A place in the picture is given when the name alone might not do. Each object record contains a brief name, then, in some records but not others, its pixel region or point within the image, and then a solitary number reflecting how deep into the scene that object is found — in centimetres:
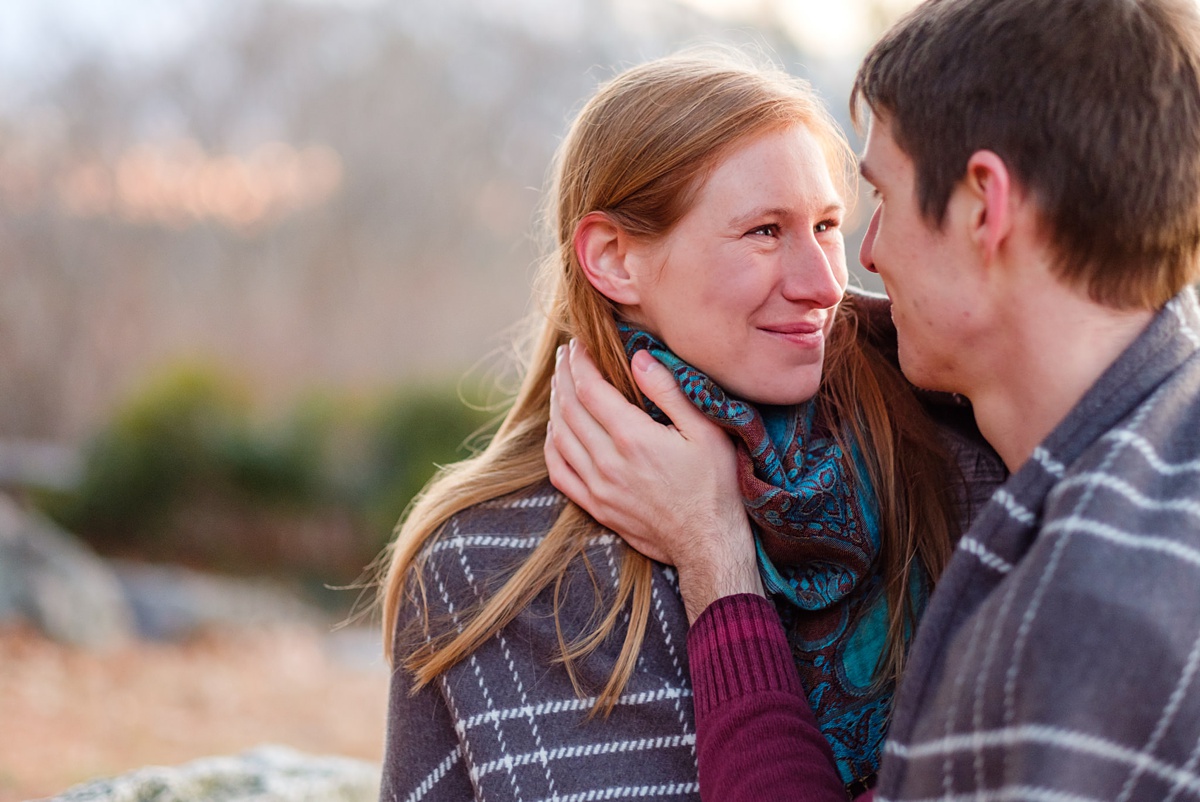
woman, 185
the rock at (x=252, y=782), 247
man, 118
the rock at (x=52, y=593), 711
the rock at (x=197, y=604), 777
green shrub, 915
